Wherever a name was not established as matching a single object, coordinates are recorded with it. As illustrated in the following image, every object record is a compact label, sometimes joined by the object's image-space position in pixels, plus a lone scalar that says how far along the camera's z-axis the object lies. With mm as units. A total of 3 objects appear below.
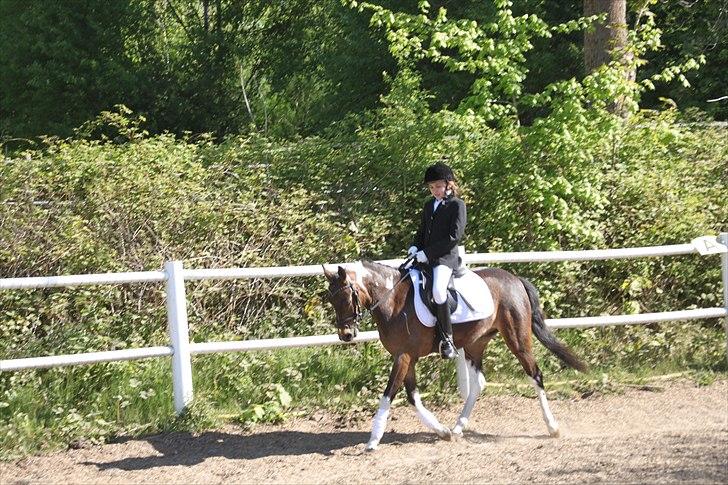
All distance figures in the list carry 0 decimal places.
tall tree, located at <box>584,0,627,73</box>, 27781
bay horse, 16578
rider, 17078
